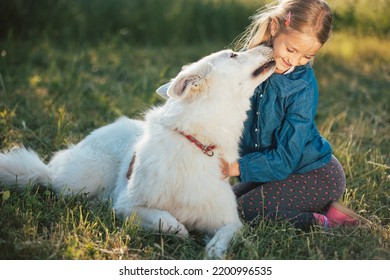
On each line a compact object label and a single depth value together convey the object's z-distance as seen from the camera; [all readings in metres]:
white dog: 3.20
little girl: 3.68
